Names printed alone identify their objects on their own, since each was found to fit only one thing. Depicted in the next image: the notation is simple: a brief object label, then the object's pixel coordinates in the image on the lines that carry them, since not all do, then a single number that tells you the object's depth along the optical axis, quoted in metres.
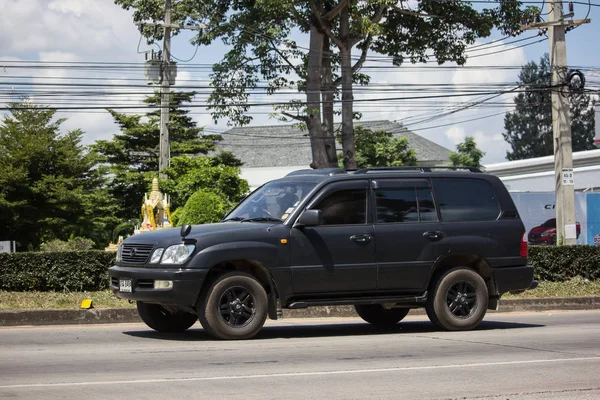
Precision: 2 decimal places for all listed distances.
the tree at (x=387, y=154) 60.03
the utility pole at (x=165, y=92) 33.44
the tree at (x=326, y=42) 27.97
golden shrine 27.08
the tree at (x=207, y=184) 32.31
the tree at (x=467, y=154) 66.25
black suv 10.41
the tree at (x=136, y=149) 55.97
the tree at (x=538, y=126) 90.44
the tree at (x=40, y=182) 49.66
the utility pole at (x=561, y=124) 22.84
